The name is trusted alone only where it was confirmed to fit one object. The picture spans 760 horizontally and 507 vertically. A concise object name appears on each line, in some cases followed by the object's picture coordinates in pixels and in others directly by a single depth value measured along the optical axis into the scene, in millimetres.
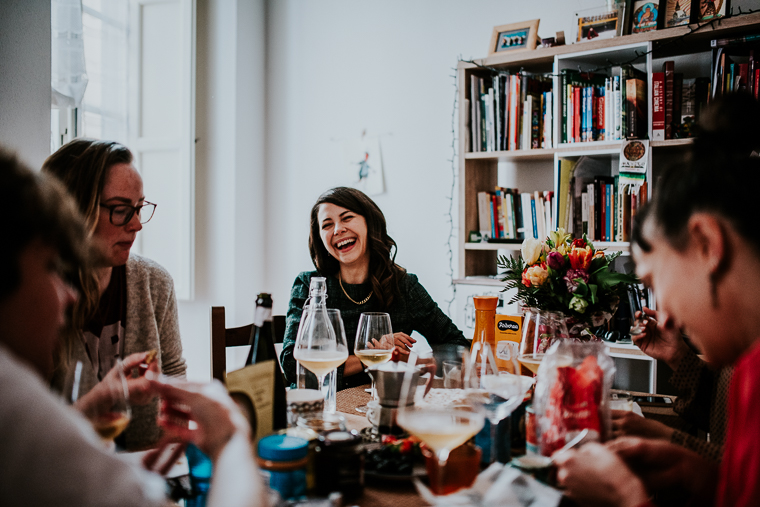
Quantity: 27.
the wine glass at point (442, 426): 827
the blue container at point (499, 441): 1019
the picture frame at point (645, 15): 2514
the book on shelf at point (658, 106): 2529
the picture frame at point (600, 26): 2623
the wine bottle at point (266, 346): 1065
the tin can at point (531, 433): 988
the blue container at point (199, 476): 817
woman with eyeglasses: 1426
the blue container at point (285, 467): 806
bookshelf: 2494
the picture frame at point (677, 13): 2434
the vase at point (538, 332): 1315
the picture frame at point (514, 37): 2791
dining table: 860
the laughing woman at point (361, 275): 2217
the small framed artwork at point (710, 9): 2342
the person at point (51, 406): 496
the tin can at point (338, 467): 859
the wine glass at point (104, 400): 746
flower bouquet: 1490
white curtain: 2502
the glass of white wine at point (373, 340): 1352
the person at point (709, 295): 716
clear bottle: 1197
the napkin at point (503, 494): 772
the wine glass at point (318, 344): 1189
